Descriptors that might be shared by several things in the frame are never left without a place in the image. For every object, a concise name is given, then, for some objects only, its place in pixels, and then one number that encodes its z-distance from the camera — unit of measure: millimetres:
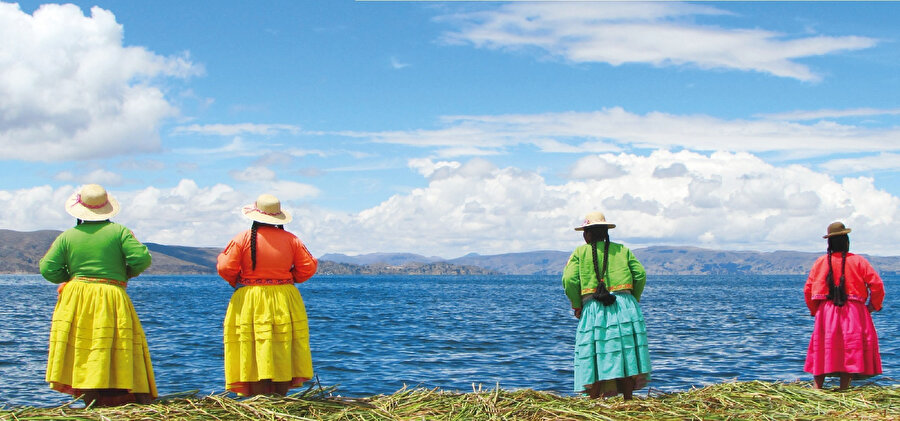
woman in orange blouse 8406
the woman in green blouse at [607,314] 9109
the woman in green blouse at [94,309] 8062
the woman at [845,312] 10258
